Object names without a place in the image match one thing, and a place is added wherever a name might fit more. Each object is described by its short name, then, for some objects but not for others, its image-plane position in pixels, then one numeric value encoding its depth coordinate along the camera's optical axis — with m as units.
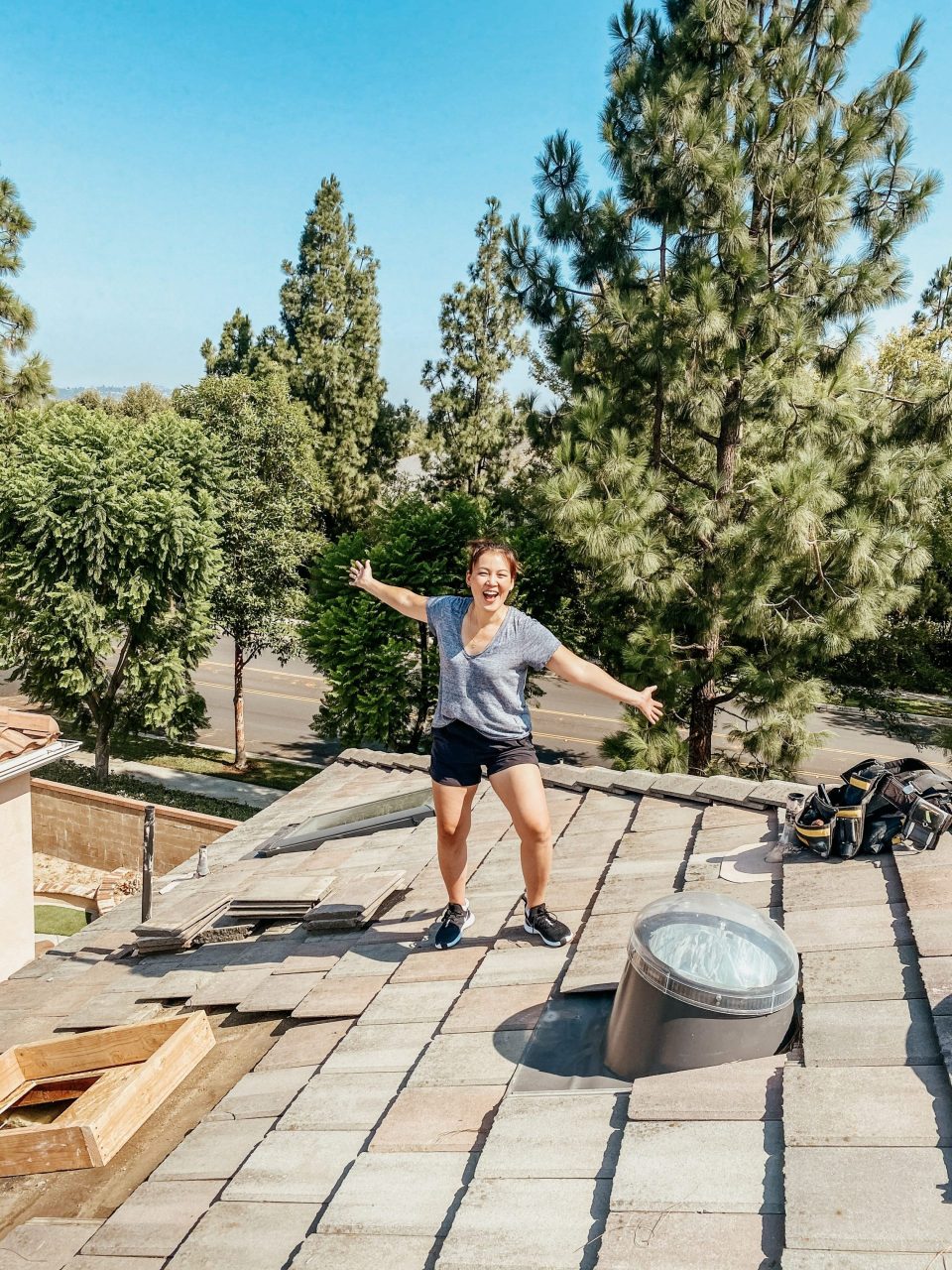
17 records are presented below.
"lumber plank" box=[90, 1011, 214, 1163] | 3.67
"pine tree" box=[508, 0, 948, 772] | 12.11
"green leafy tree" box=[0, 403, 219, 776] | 19.09
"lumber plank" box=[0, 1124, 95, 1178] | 3.59
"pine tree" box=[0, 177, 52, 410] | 25.17
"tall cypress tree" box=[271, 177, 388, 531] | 35.06
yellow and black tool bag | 4.33
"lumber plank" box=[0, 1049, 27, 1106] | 4.63
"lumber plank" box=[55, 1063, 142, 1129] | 3.66
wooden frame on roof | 3.62
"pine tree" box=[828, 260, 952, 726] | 12.27
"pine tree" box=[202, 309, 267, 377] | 38.34
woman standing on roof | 4.23
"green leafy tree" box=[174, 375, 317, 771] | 22.23
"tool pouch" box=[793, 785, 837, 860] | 4.57
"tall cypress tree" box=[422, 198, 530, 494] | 27.03
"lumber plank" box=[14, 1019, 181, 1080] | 4.49
